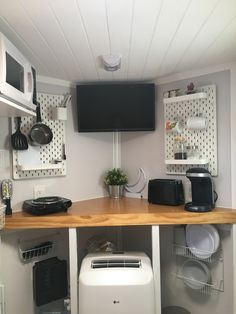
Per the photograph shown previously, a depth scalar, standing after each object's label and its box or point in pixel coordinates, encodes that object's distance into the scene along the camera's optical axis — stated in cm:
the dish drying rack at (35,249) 198
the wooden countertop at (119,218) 176
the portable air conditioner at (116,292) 159
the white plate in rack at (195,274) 201
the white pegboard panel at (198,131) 196
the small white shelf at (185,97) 191
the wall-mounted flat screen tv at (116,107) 224
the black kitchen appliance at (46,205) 180
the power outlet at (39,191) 208
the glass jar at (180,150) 205
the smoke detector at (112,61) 168
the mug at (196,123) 193
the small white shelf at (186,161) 192
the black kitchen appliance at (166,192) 205
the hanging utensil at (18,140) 190
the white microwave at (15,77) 118
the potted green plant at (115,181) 245
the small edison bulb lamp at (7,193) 182
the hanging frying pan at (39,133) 198
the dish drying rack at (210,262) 197
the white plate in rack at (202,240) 191
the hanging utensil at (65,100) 217
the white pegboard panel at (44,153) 196
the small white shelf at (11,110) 129
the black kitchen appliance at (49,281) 201
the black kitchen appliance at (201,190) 182
